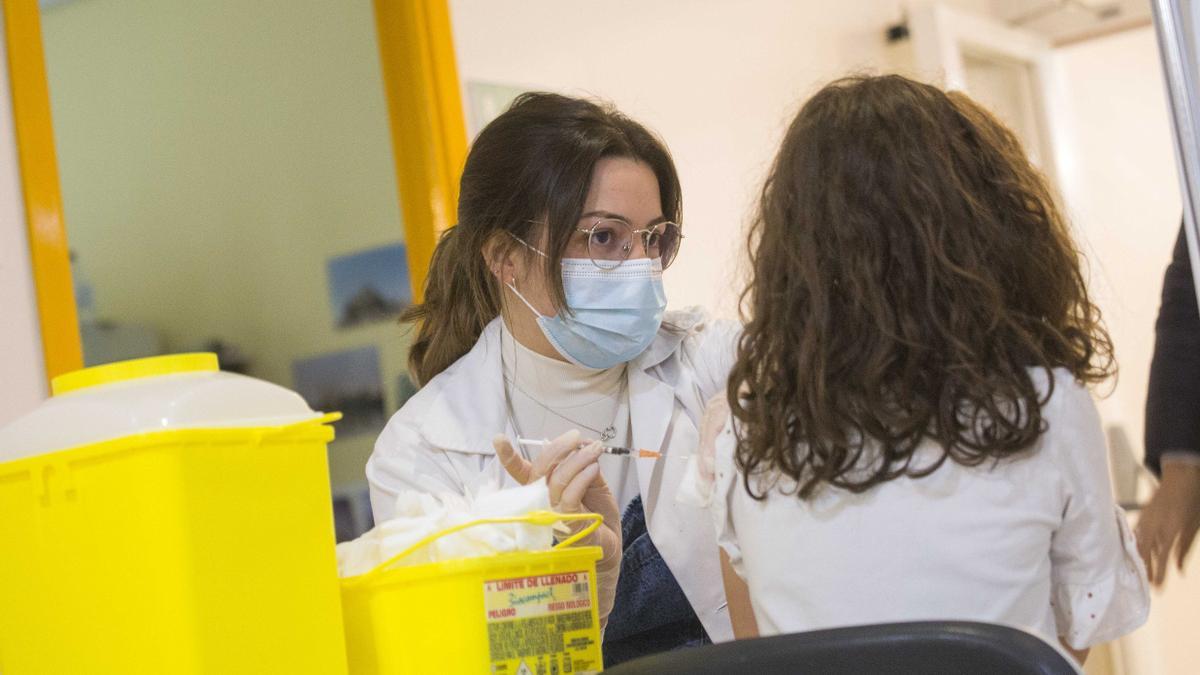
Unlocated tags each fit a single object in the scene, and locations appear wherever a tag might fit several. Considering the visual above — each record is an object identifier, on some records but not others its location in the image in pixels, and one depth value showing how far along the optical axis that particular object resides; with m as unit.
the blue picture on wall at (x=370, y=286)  3.39
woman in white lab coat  1.68
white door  3.83
